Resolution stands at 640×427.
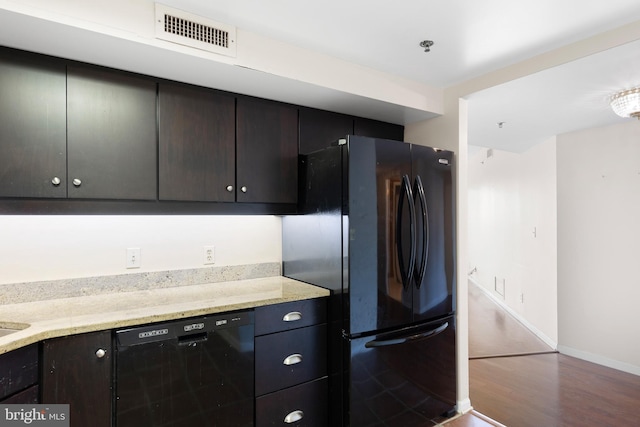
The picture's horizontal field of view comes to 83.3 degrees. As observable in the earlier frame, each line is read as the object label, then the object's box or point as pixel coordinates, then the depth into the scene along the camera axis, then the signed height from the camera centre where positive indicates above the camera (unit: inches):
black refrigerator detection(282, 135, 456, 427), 79.1 -13.2
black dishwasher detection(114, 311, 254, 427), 60.5 -28.3
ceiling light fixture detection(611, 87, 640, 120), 94.2 +29.7
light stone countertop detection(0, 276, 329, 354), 56.5 -17.2
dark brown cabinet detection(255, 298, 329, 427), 73.7 -32.1
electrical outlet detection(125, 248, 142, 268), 82.9 -9.7
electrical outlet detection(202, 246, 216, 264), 92.6 -10.2
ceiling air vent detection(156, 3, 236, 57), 64.6 +34.8
